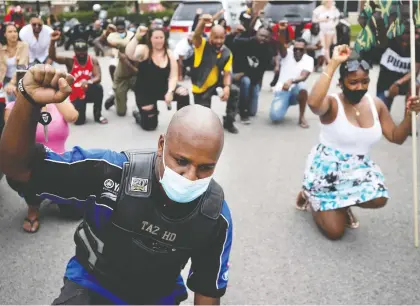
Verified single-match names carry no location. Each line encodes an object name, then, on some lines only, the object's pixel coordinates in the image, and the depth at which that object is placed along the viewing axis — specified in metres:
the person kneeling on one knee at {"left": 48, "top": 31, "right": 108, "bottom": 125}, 6.86
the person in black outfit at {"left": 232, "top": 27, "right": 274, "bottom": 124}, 7.47
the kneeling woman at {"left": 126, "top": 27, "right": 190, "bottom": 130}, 6.50
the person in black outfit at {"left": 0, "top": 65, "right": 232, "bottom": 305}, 1.64
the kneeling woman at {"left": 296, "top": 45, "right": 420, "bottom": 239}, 3.80
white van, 11.62
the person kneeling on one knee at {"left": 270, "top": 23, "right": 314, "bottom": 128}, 7.37
